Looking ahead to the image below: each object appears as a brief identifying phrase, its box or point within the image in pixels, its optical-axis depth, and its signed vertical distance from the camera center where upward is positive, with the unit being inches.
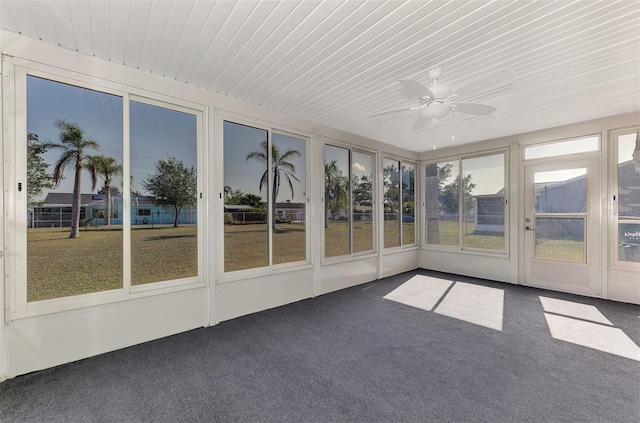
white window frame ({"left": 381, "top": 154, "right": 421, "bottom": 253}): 228.8 +11.2
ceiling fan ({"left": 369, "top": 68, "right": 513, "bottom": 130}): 100.6 +43.4
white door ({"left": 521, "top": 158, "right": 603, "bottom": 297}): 168.2 -10.4
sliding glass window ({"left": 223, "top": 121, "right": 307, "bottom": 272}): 141.5 +8.1
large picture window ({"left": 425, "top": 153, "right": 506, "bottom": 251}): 209.8 +7.1
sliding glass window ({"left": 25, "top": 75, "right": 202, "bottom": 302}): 95.7 +8.1
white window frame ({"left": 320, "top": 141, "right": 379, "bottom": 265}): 179.5 +2.0
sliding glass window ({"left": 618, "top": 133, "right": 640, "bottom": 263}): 154.0 +7.4
